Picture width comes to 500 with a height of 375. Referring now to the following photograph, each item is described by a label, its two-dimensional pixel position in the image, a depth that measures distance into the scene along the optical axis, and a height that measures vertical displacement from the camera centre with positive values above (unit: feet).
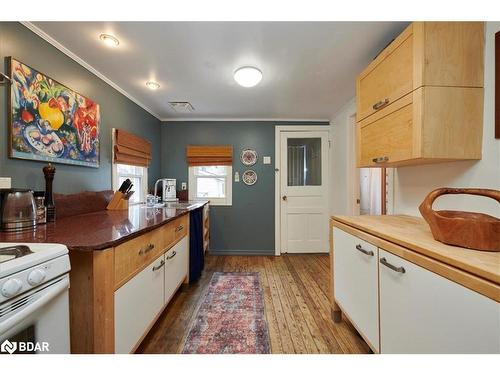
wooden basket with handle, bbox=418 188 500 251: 2.51 -0.52
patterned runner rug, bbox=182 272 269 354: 4.59 -3.57
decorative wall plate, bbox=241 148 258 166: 11.28 +1.53
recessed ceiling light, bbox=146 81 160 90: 7.25 +3.56
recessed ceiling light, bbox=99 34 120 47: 4.88 +3.48
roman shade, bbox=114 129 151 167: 7.52 +1.44
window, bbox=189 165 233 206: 11.40 +0.07
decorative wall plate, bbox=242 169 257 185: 11.30 +0.45
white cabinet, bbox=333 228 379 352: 3.71 -1.97
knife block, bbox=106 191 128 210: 6.79 -0.55
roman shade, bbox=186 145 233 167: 11.07 +1.65
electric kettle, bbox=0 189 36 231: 3.59 -0.44
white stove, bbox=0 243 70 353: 2.05 -1.23
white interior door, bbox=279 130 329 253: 11.29 -0.42
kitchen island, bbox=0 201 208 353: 3.04 -1.50
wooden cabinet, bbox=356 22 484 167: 3.55 +1.65
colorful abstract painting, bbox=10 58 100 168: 4.25 +1.55
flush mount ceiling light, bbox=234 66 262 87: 6.08 +3.27
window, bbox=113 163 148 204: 7.89 +0.31
